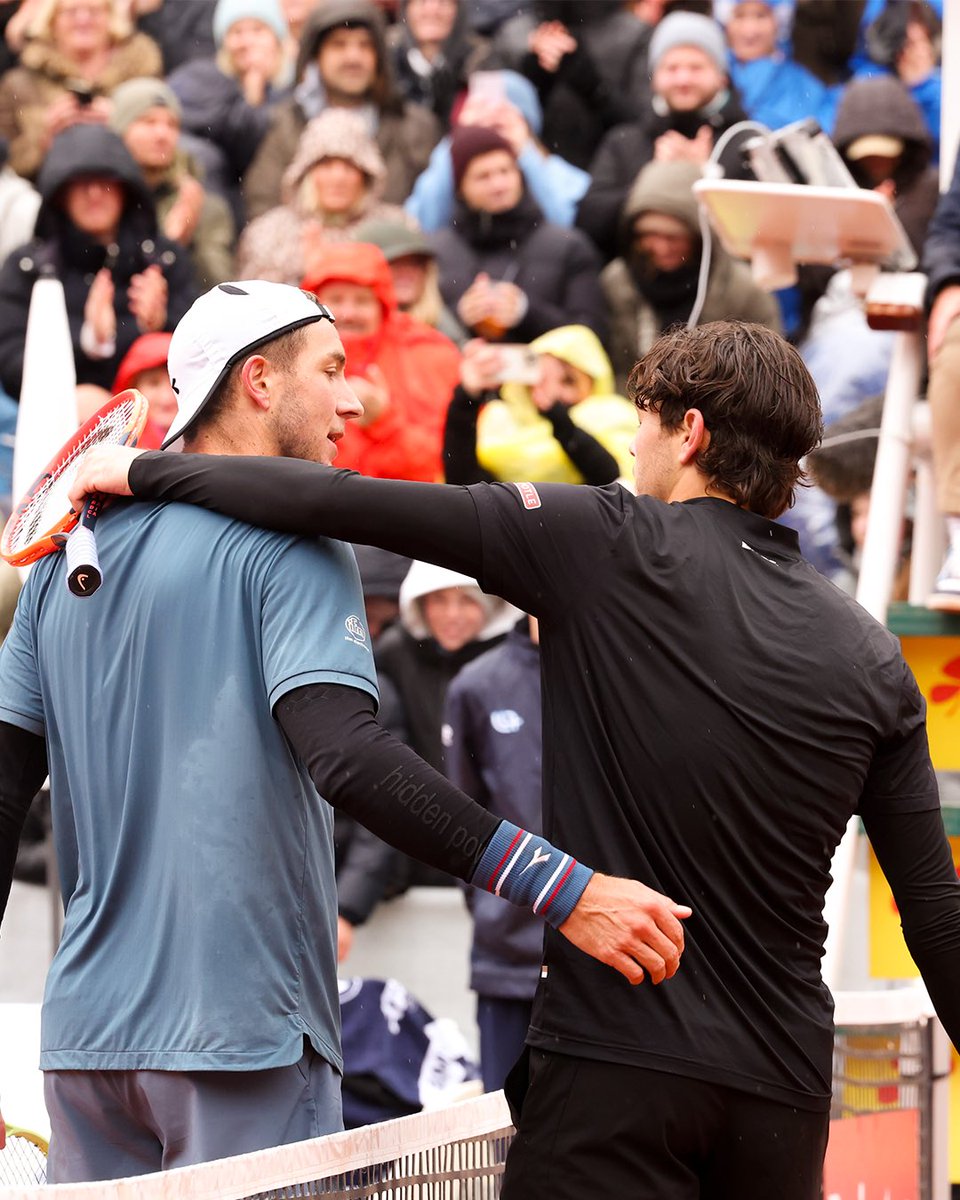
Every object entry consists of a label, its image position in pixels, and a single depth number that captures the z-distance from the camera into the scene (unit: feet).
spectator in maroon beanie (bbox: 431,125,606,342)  46.39
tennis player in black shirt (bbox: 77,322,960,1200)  13.98
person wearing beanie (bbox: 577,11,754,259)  48.55
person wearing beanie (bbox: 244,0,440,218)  51.42
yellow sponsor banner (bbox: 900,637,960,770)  27.09
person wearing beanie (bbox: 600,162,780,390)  46.21
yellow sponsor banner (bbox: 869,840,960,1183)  27.45
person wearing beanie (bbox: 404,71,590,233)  49.24
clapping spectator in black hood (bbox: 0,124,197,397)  47.65
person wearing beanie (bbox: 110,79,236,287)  50.39
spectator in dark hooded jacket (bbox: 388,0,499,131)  52.80
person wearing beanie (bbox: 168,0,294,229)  52.80
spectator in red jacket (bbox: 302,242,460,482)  42.57
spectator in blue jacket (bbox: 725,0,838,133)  49.88
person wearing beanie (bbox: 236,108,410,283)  49.01
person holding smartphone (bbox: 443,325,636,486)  42.65
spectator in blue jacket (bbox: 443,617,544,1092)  33.55
